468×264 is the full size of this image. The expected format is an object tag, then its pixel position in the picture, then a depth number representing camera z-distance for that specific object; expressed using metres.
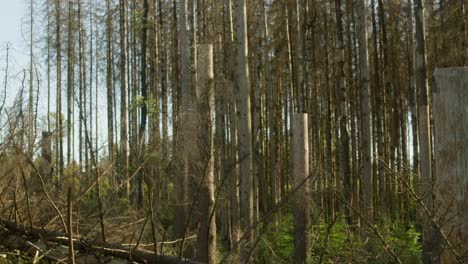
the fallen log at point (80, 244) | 3.98
